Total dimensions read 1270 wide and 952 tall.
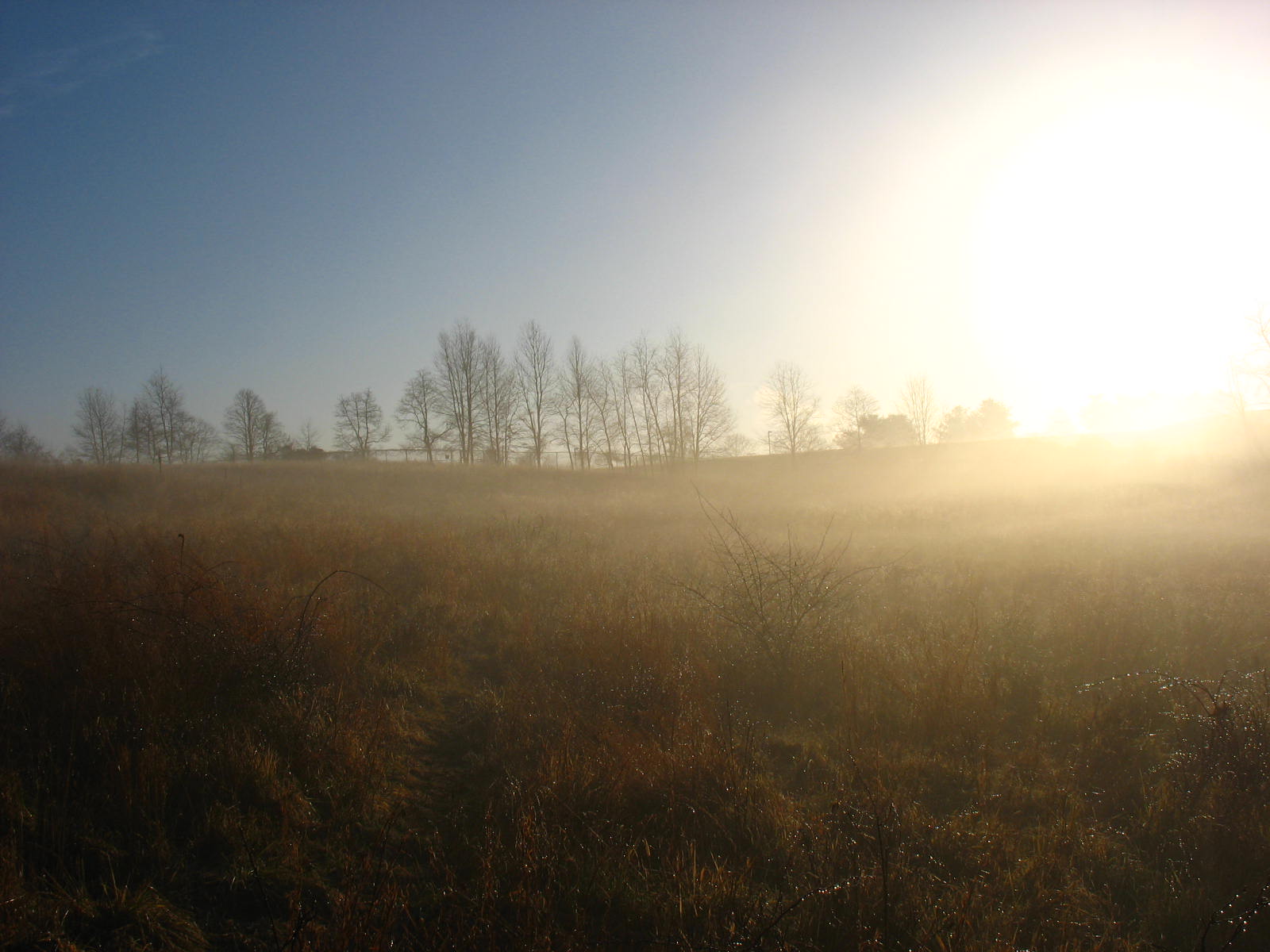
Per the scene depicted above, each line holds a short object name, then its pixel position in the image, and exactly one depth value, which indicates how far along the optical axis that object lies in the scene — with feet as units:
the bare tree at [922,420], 194.70
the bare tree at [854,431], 193.26
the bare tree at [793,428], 164.66
